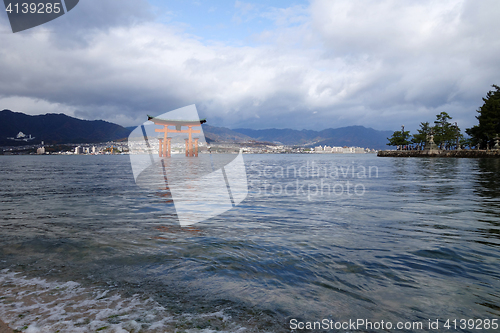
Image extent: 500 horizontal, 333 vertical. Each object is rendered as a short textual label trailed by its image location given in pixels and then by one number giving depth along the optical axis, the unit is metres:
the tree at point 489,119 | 74.38
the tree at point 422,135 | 110.94
